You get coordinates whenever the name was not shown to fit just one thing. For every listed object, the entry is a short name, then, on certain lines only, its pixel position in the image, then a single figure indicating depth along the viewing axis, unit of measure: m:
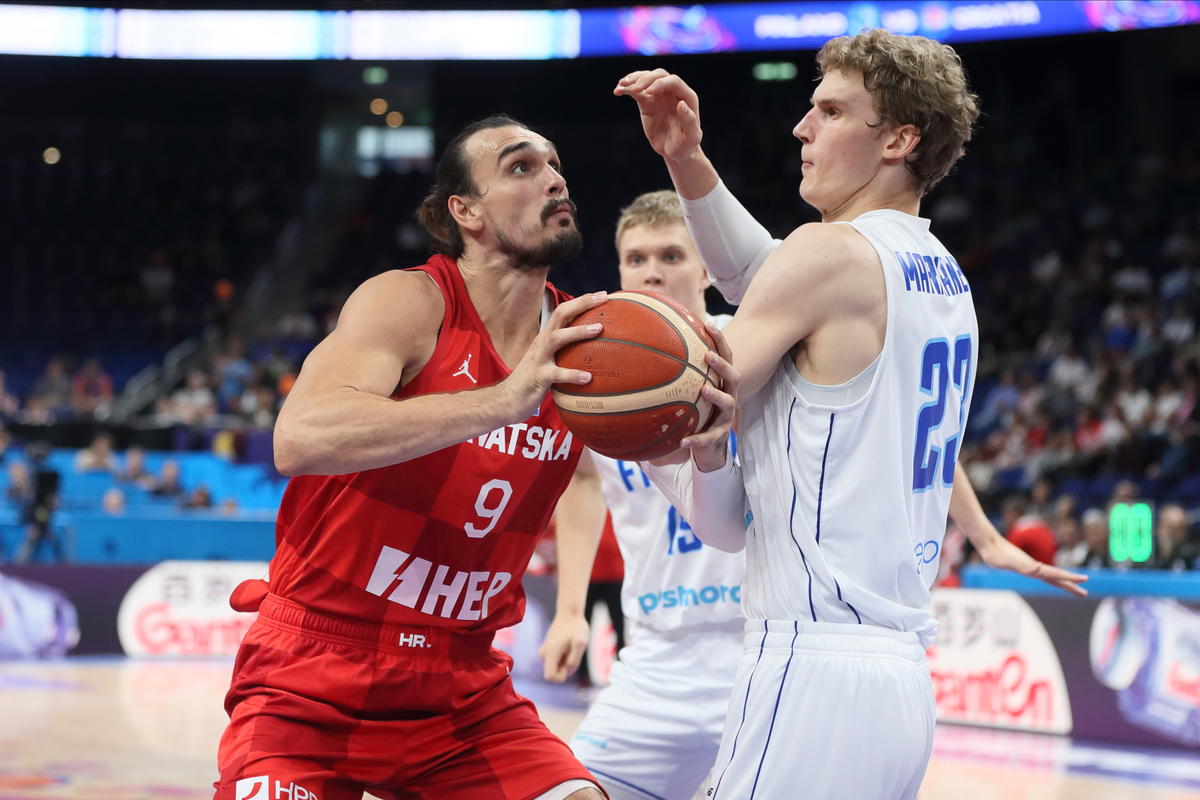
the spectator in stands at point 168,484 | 13.98
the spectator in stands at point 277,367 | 16.94
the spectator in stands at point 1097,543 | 9.55
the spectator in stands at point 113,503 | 13.40
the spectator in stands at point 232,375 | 16.64
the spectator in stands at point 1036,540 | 8.98
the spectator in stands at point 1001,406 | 15.03
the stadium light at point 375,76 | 25.41
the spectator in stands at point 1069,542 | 10.09
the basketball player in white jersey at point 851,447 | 2.39
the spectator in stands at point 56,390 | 16.68
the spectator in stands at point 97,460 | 14.21
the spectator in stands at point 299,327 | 19.25
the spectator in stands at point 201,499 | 13.62
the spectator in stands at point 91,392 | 16.22
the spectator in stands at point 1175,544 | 9.14
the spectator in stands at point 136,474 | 14.12
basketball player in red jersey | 2.81
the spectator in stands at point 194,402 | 16.16
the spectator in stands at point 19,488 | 12.91
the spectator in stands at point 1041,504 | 11.70
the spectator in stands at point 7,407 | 15.48
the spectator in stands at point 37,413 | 15.30
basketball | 2.42
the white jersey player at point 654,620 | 3.80
